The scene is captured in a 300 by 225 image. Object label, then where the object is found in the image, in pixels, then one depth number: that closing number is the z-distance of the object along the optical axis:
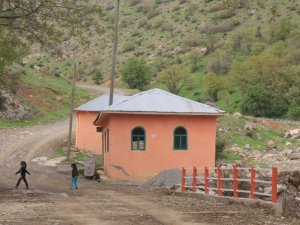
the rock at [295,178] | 30.02
